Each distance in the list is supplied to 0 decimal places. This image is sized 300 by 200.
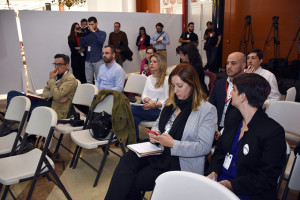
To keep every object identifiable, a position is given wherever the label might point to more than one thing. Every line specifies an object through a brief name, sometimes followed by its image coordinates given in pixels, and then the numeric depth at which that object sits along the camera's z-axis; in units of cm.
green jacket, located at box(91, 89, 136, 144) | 279
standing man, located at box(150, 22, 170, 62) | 820
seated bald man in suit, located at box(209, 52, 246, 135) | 275
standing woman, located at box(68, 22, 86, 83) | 621
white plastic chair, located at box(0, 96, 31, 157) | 258
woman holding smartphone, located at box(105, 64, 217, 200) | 188
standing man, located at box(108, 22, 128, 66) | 734
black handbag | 275
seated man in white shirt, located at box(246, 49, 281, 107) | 306
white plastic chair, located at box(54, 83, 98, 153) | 322
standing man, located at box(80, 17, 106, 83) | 587
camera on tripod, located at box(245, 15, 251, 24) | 755
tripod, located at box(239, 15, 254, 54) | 842
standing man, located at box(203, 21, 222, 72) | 805
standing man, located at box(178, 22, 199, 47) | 845
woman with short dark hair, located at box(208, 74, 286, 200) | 150
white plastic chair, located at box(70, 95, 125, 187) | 267
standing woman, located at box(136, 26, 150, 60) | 823
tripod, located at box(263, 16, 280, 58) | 739
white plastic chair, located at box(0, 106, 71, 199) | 206
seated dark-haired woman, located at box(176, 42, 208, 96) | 377
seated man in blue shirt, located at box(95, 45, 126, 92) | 404
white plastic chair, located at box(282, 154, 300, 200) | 176
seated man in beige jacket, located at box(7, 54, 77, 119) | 352
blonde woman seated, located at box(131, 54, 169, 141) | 325
